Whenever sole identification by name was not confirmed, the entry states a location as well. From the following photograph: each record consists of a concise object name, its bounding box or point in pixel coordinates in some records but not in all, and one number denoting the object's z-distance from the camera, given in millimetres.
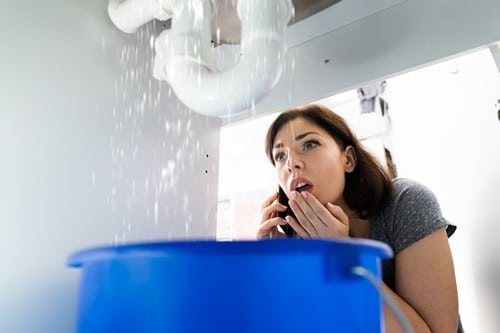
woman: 637
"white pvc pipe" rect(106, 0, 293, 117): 555
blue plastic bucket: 254
